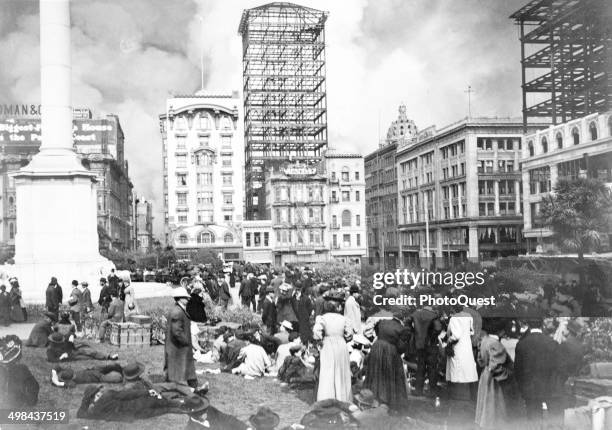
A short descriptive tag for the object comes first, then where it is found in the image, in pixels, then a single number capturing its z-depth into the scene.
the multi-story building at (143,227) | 157.10
